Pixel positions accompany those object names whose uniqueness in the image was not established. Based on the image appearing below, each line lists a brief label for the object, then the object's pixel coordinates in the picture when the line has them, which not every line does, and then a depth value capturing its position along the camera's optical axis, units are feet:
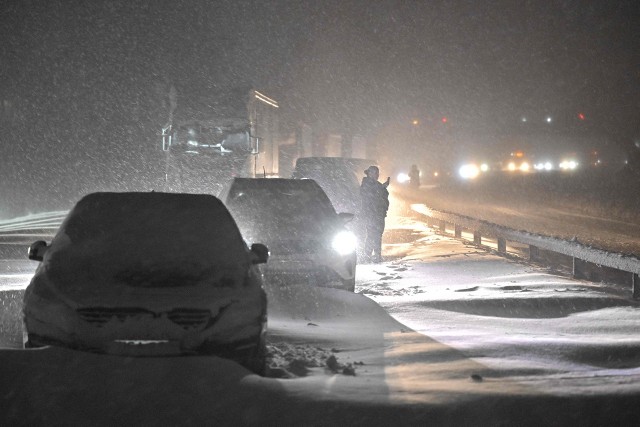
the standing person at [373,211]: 56.29
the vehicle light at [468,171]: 272.27
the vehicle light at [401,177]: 204.58
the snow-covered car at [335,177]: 72.69
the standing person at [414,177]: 192.82
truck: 82.48
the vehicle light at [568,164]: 356.79
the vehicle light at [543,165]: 350.74
